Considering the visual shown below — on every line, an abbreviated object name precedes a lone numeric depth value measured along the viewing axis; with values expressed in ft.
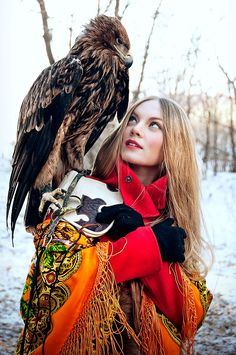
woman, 4.03
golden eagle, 4.70
